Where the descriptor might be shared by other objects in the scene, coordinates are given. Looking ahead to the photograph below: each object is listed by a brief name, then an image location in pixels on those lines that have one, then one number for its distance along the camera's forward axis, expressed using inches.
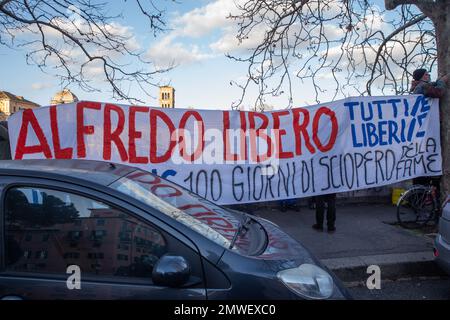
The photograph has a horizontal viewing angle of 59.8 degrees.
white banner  206.1
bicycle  249.3
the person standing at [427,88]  235.0
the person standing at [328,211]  236.4
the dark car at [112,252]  80.0
